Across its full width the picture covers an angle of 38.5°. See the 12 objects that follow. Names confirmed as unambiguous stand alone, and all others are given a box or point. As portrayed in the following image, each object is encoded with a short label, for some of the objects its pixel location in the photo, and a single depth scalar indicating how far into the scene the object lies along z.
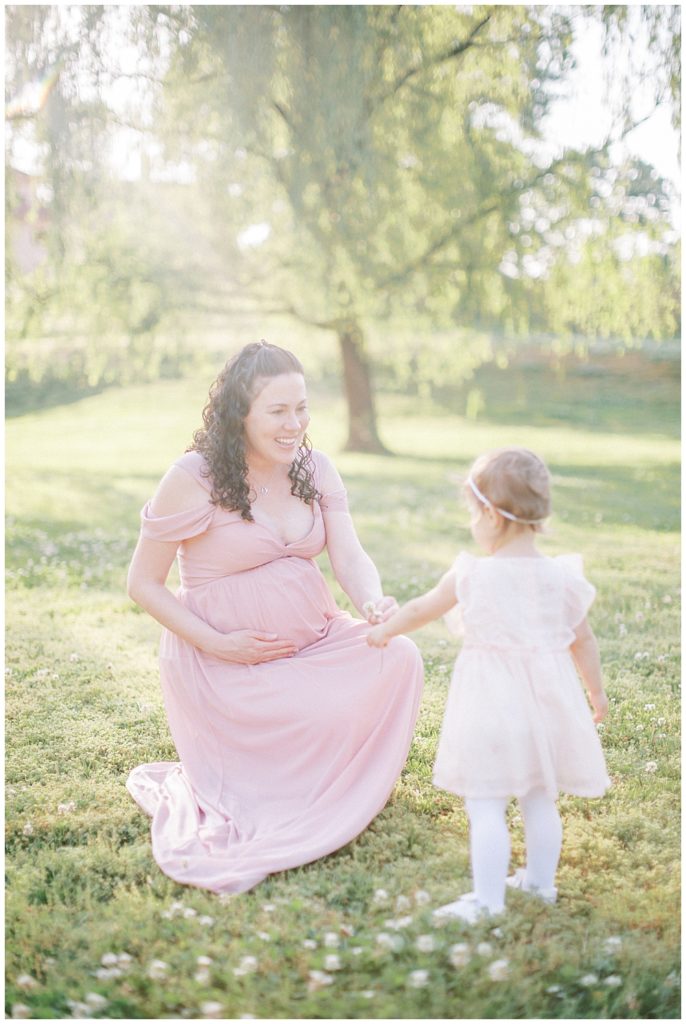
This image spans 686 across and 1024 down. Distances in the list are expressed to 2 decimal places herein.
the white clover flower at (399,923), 2.79
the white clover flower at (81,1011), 2.48
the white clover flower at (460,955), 2.59
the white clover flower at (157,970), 2.58
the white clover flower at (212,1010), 2.43
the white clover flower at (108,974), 2.60
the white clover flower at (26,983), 2.60
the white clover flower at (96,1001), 2.50
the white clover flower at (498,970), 2.54
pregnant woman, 3.40
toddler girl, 2.81
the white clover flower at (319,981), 2.52
